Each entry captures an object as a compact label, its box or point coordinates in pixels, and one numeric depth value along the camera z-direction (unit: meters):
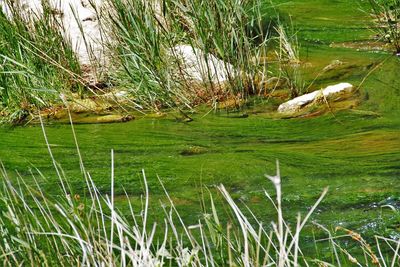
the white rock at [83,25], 10.15
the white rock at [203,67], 8.78
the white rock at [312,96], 8.30
